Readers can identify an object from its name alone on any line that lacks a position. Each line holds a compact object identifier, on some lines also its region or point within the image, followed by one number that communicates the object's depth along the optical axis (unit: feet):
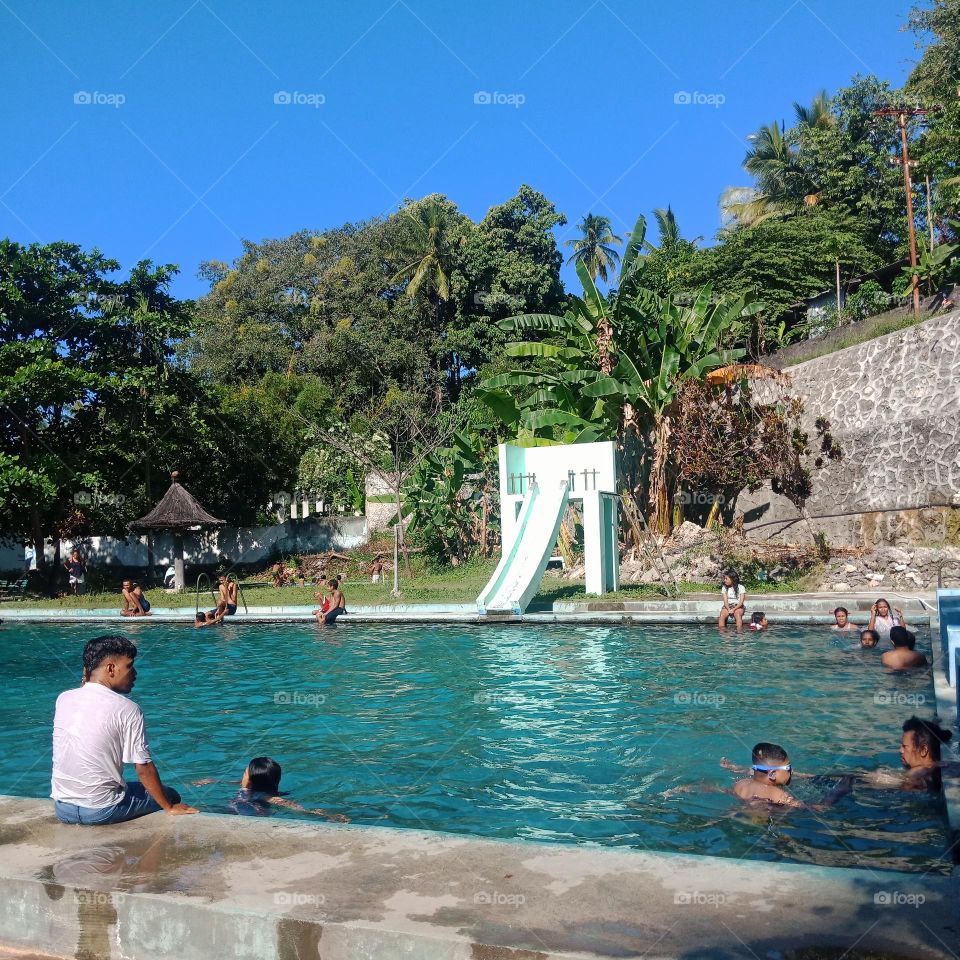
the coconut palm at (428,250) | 143.54
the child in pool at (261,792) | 23.62
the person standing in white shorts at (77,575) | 91.35
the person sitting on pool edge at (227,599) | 63.82
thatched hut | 88.63
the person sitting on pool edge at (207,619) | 62.80
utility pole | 84.61
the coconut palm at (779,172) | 131.34
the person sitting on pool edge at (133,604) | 67.82
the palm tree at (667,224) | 173.68
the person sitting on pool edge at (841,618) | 49.88
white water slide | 59.26
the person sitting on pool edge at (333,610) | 60.13
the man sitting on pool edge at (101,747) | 16.69
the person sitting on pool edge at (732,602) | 51.57
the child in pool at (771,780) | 23.56
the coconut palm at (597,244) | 177.06
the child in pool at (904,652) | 39.17
